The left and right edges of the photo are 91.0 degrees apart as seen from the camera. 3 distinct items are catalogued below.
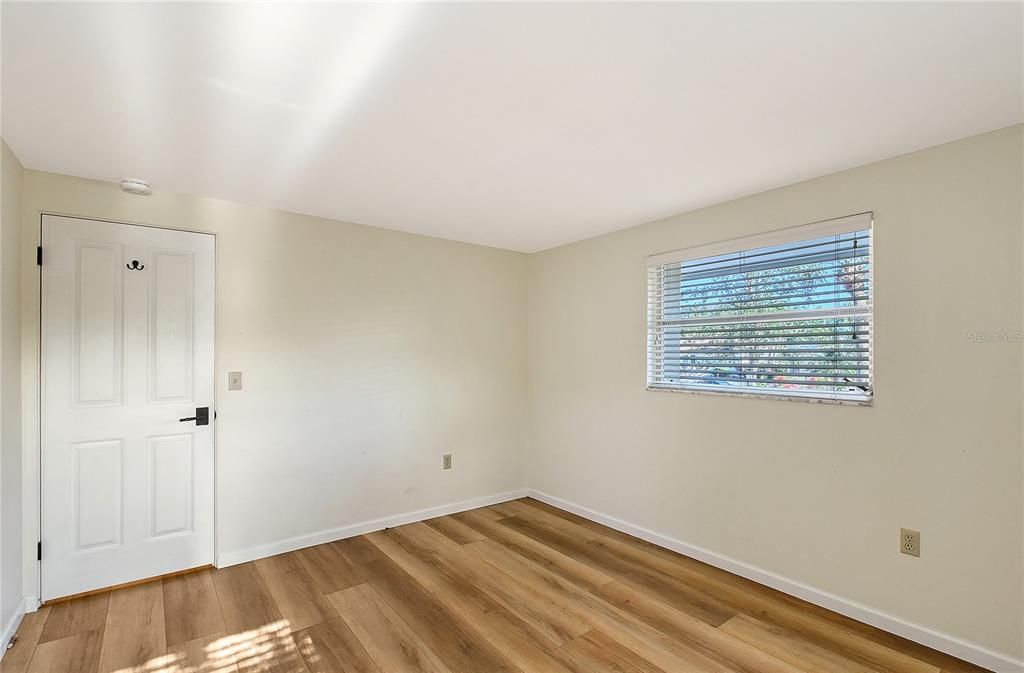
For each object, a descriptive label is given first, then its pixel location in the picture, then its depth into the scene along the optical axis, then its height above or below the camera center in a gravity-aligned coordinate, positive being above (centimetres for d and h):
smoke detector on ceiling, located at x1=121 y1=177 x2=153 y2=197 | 282 +81
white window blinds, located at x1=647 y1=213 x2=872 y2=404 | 264 +11
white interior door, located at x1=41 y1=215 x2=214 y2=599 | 275 -42
